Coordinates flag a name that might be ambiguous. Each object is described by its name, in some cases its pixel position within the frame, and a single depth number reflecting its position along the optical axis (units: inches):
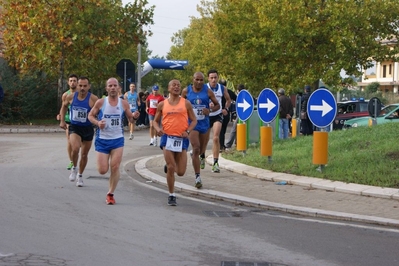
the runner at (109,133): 445.7
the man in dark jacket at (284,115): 888.9
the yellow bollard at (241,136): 677.3
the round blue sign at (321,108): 558.3
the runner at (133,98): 986.0
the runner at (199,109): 501.7
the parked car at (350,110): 1277.1
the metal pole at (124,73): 1333.2
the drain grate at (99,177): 567.6
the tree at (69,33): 1348.4
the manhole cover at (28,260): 283.9
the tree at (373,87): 2987.2
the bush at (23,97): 1370.6
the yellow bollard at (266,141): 610.2
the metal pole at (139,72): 1738.4
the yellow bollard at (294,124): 990.4
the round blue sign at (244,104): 666.2
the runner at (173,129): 443.5
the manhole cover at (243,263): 292.3
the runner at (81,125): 517.7
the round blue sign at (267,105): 632.4
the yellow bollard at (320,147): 548.1
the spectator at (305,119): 960.9
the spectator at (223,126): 733.3
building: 3228.3
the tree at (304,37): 1512.1
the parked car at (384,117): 1098.1
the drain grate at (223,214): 414.6
